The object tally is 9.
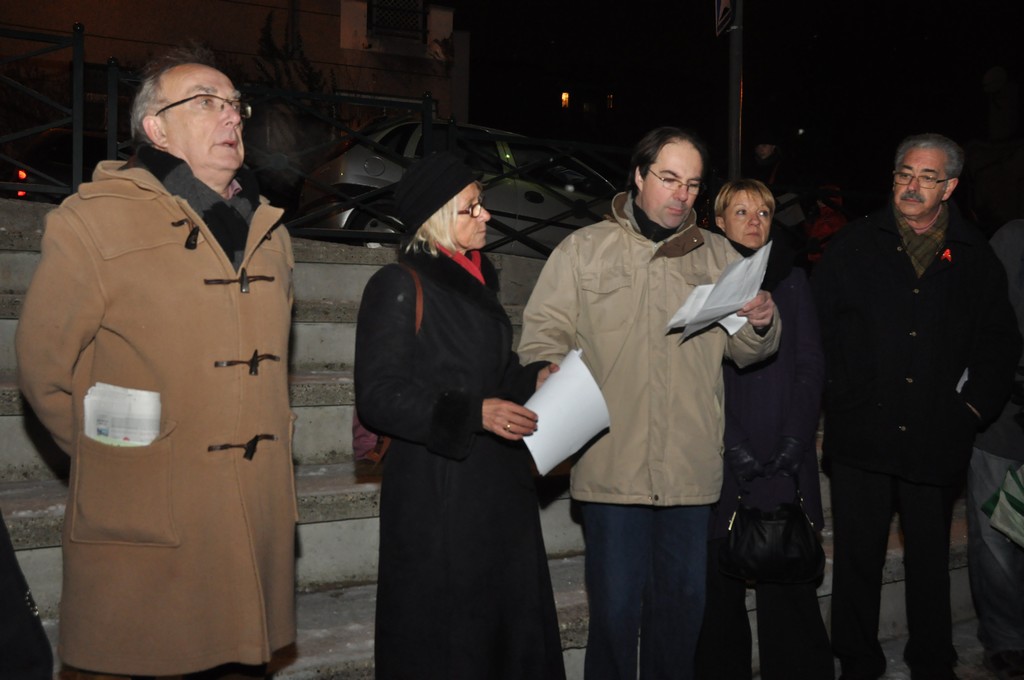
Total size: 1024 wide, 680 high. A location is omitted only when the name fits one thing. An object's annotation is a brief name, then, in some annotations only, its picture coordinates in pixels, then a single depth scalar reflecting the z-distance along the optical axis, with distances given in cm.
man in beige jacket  290
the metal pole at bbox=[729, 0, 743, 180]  529
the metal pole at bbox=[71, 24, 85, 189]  523
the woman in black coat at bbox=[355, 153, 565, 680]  244
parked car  646
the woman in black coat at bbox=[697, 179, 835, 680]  318
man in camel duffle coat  219
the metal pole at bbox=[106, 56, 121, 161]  516
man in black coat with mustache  341
